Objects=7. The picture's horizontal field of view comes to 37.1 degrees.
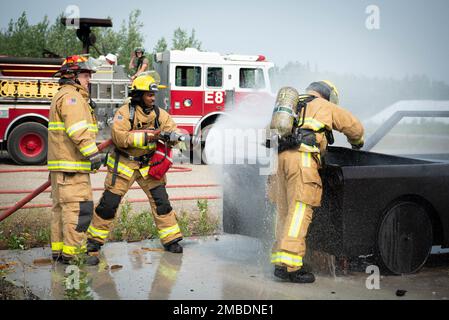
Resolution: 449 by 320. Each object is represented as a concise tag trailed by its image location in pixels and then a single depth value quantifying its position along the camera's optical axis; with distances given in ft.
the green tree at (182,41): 71.46
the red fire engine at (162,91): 42.75
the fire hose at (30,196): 19.47
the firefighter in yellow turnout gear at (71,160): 17.81
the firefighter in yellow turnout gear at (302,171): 16.38
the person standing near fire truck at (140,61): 48.42
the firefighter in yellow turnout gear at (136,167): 19.06
